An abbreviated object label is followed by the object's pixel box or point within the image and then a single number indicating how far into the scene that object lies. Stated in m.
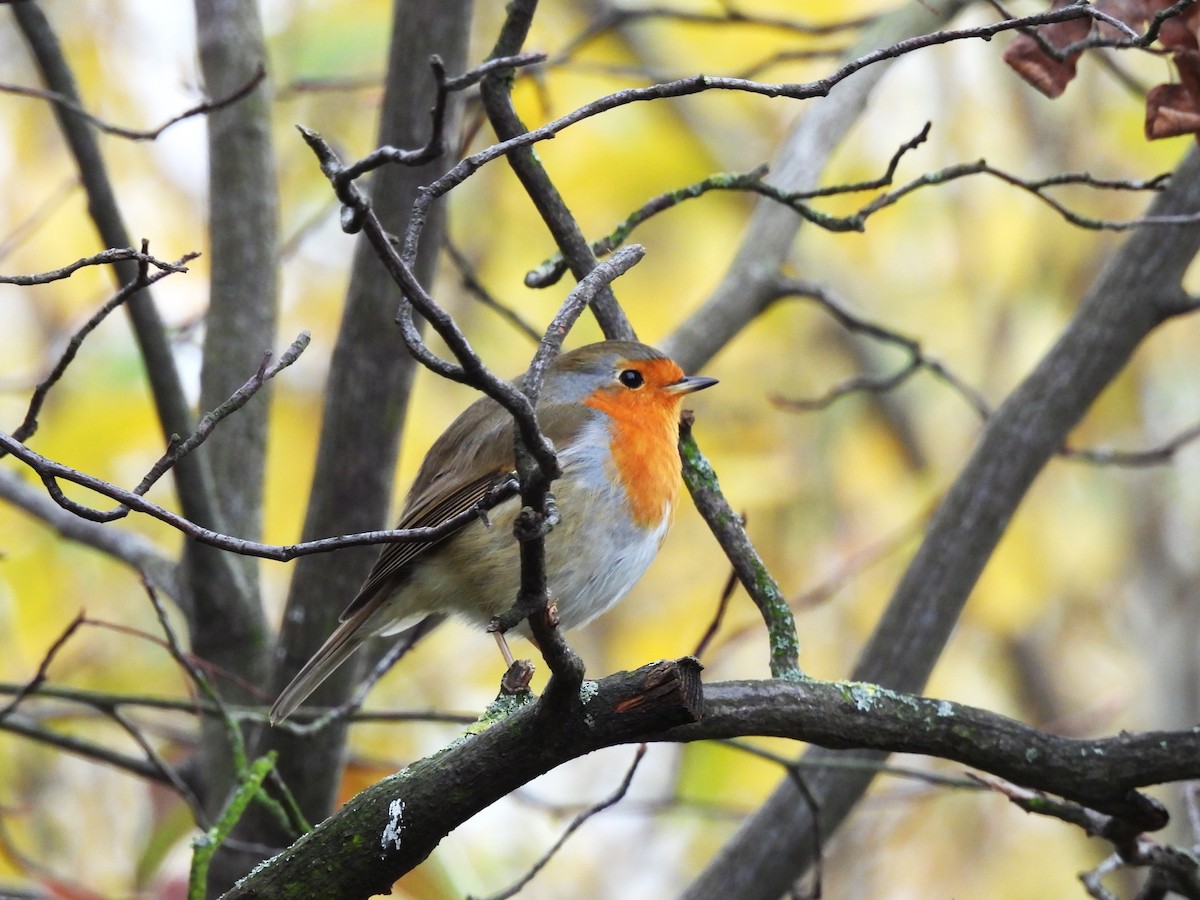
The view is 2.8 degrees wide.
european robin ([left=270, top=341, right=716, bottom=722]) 4.88
